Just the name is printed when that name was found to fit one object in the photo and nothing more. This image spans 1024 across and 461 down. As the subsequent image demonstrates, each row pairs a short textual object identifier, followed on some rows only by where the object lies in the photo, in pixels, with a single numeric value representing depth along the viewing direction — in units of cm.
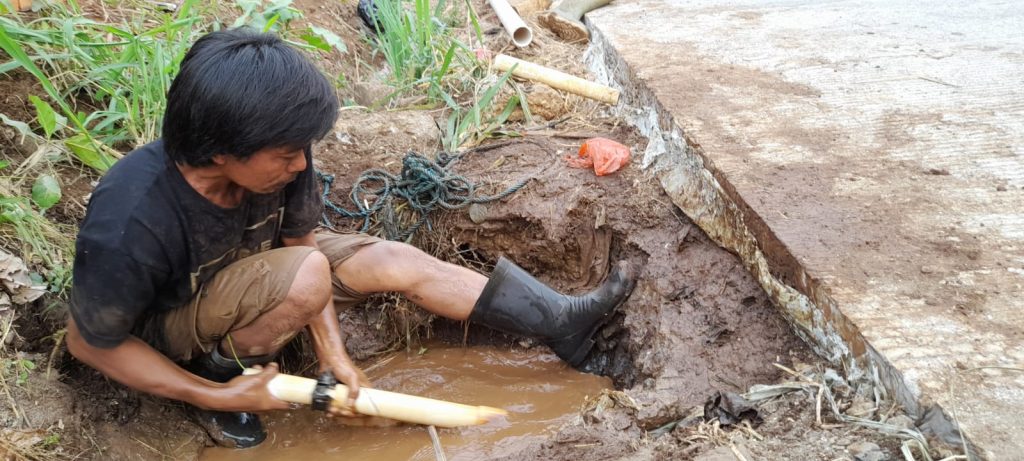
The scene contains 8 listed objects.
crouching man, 192
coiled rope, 331
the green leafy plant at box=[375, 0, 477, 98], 414
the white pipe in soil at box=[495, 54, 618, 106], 379
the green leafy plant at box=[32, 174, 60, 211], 264
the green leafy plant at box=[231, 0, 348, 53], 362
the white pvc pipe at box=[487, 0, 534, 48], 469
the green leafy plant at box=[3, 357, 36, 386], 227
